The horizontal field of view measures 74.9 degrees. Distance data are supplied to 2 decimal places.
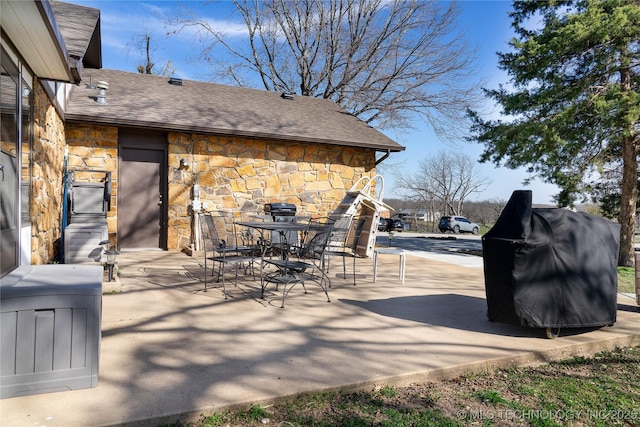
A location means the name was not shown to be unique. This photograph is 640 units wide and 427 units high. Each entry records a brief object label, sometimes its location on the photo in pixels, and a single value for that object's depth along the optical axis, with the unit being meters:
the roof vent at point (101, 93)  8.09
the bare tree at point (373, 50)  16.62
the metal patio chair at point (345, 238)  5.77
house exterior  4.74
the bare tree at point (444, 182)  35.78
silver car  27.62
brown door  8.32
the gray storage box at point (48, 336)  2.18
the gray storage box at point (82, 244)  5.53
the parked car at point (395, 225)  23.65
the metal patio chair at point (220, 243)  4.87
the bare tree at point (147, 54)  19.09
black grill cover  3.48
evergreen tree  8.94
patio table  4.54
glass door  3.08
